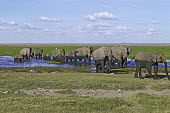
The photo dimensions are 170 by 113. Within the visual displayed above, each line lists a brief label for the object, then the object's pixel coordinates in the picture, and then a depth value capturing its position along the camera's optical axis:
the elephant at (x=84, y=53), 55.62
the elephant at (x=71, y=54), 57.81
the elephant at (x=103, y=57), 34.12
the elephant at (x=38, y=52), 73.06
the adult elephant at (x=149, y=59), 24.31
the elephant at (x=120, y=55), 44.38
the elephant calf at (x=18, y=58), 59.59
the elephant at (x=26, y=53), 66.19
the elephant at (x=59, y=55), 61.46
